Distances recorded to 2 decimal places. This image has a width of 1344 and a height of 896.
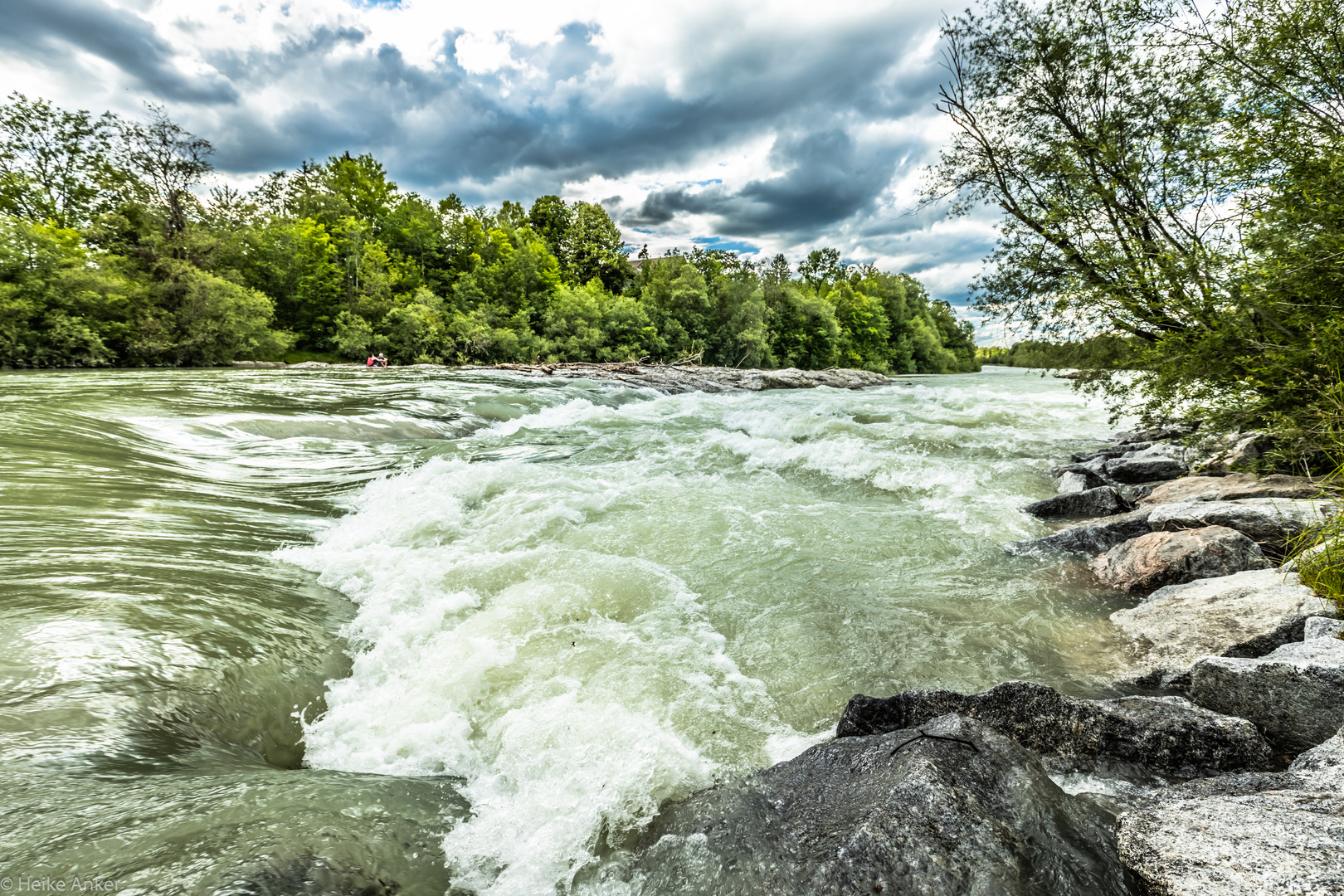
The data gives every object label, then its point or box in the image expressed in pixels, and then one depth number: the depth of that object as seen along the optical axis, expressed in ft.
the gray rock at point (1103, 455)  34.50
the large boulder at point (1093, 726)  7.36
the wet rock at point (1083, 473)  26.61
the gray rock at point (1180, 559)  14.02
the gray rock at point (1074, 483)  26.45
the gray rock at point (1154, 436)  35.22
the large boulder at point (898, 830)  5.12
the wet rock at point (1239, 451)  22.31
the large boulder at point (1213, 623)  10.10
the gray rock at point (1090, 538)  17.90
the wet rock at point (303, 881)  5.14
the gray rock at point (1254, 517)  14.66
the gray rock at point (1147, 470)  28.02
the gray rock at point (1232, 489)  18.13
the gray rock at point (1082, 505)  22.50
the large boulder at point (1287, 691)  7.57
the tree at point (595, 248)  200.03
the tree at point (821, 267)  252.62
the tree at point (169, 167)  101.04
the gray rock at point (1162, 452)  29.41
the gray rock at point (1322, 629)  8.86
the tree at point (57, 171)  108.58
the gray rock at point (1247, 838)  4.45
